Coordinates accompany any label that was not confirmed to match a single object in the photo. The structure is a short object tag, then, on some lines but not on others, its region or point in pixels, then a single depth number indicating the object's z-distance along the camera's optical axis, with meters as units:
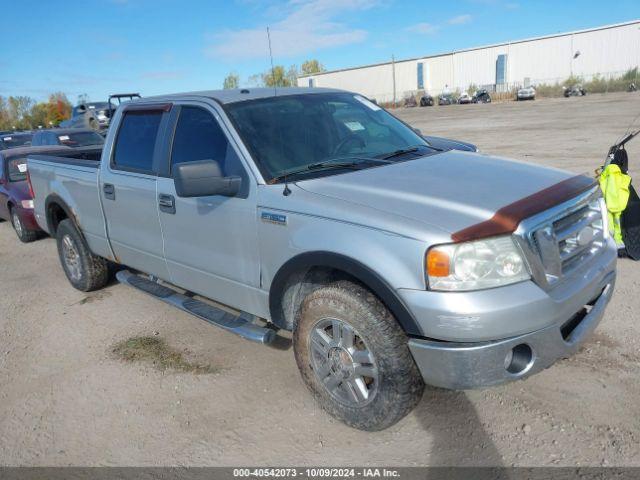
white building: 69.94
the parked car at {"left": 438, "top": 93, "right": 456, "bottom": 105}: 64.94
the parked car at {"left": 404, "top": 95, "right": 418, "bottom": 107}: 69.12
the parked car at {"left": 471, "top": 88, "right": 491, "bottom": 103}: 60.72
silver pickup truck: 2.54
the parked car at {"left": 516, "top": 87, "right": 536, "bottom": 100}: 56.62
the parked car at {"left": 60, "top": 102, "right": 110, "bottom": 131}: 25.30
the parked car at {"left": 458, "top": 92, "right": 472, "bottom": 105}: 61.97
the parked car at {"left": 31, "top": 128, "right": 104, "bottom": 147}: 12.16
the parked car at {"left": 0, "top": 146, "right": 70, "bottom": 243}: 8.43
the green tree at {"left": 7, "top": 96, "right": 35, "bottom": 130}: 105.21
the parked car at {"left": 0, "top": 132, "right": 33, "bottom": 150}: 15.86
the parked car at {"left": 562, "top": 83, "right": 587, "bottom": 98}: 54.47
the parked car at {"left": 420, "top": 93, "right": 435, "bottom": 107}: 65.44
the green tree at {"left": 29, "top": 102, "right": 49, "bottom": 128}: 94.12
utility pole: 86.75
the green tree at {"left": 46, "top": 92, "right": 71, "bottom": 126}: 91.19
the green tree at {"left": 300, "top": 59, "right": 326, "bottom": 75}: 108.00
